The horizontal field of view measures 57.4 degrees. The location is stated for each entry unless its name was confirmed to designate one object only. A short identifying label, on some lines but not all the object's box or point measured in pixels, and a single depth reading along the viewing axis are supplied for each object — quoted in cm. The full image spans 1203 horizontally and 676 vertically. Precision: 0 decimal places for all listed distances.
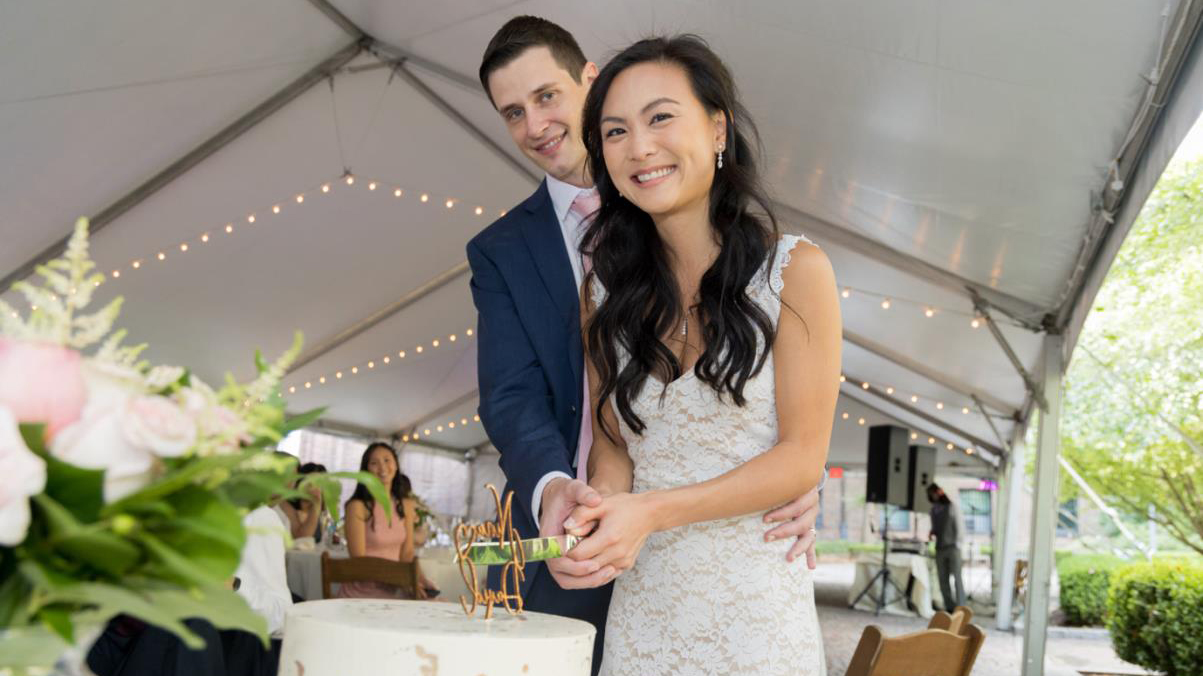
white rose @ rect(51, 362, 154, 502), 58
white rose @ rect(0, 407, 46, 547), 53
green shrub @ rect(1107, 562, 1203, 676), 771
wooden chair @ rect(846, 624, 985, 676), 217
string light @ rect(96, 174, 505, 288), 783
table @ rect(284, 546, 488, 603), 636
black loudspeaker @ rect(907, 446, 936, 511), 1402
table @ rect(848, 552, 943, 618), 1350
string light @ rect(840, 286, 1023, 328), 731
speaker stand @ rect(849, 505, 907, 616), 1349
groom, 156
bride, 150
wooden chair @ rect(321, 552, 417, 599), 466
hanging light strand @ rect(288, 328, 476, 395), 1173
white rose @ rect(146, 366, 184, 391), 67
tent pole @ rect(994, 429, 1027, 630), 1216
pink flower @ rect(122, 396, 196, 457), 58
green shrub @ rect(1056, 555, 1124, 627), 1356
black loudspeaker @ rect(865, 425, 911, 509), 1319
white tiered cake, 83
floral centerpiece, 56
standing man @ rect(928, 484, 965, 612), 1309
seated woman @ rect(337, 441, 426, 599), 603
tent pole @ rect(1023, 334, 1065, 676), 726
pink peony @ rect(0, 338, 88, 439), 58
